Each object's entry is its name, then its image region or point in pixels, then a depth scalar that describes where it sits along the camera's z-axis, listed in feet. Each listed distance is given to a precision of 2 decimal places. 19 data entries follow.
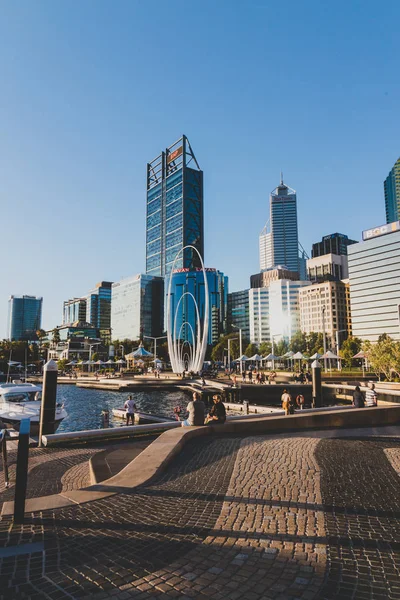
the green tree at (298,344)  529.86
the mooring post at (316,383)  114.62
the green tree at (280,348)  524.69
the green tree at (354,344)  446.77
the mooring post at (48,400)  64.59
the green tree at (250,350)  509.10
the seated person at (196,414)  54.95
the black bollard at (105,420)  75.56
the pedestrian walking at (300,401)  108.00
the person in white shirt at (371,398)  76.54
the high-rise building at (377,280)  592.19
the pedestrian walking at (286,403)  71.00
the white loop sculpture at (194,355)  264.72
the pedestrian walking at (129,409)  82.28
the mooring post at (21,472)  22.59
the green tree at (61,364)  397.00
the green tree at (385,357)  165.17
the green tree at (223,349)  497.25
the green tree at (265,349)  520.18
